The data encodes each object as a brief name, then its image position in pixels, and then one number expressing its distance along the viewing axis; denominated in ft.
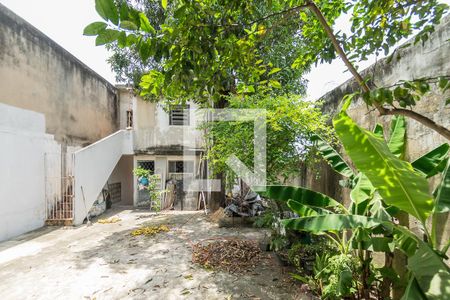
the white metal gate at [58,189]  24.71
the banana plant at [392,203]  5.70
